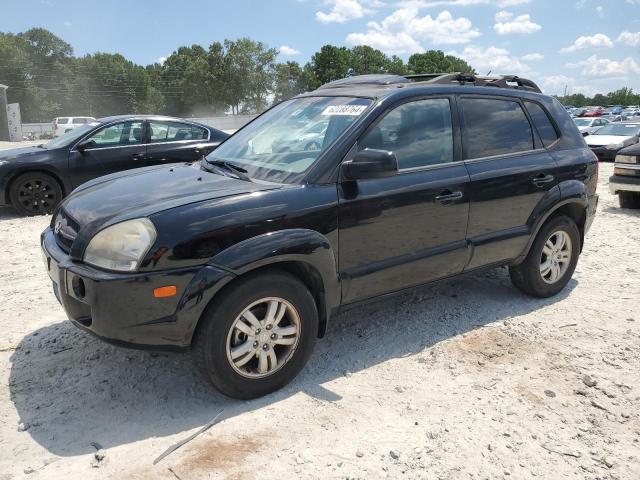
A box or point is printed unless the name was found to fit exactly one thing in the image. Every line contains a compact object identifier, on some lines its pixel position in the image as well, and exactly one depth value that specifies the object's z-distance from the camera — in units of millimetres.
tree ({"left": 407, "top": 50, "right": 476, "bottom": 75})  95544
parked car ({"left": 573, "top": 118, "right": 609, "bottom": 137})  25403
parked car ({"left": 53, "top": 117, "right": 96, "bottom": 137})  36328
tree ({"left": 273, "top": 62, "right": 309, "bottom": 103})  88700
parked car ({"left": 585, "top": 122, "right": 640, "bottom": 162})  18344
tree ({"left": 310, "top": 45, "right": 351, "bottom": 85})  87562
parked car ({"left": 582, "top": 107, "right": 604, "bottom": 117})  51906
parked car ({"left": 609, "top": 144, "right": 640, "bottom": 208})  8805
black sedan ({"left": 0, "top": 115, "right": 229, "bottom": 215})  7879
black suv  2762
